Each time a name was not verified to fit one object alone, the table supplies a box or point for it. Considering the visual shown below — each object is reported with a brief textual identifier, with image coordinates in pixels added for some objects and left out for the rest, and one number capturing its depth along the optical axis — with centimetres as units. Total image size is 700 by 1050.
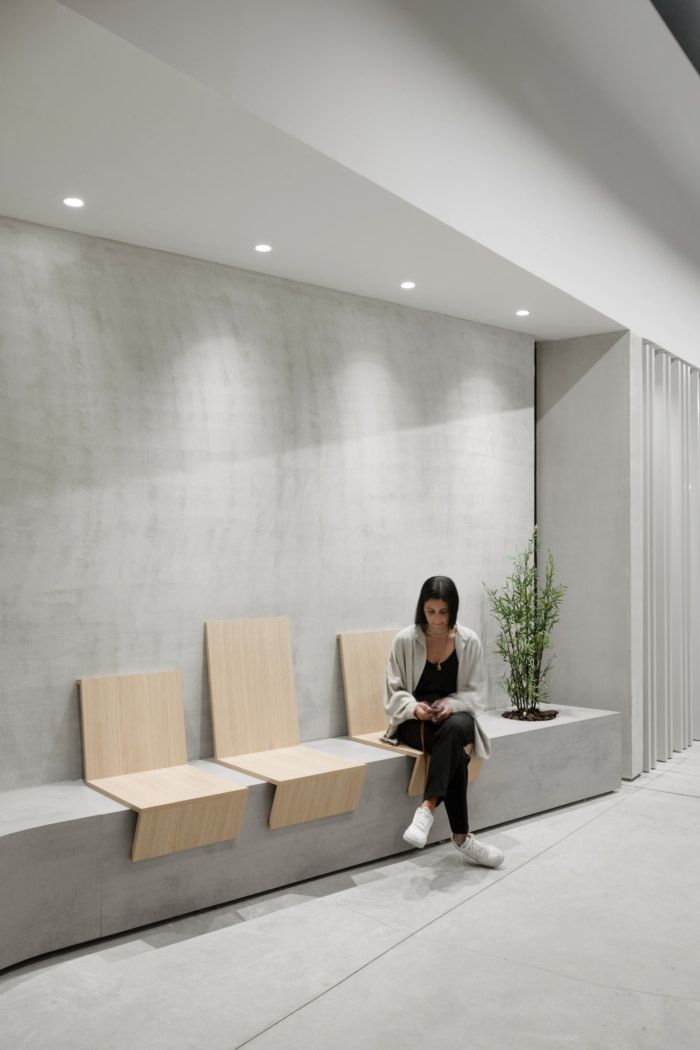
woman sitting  450
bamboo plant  586
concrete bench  334
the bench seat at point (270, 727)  415
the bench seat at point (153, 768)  365
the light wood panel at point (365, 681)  516
